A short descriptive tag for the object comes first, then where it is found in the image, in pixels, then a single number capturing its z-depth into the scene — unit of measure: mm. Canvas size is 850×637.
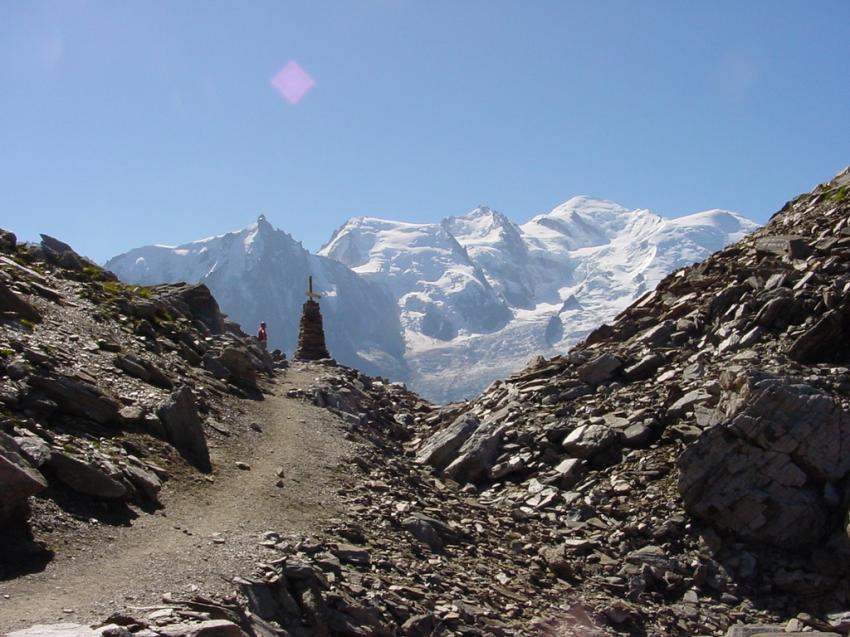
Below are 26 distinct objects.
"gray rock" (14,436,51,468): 17375
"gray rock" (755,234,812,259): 35438
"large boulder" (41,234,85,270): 41378
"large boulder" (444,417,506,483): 31891
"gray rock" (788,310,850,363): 27766
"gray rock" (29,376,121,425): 21797
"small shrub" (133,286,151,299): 45031
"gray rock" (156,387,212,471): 23938
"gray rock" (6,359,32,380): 21656
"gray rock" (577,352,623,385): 35000
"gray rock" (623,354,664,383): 33719
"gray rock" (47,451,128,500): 17688
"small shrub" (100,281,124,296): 39531
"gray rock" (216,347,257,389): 39781
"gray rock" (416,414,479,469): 34125
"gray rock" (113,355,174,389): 28875
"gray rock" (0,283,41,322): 27734
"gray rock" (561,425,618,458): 29000
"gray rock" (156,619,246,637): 11844
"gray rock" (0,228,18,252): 38656
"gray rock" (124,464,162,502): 19484
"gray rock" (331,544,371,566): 18406
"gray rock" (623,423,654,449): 28531
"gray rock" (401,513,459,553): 21672
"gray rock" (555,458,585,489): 28406
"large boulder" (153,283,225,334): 49219
